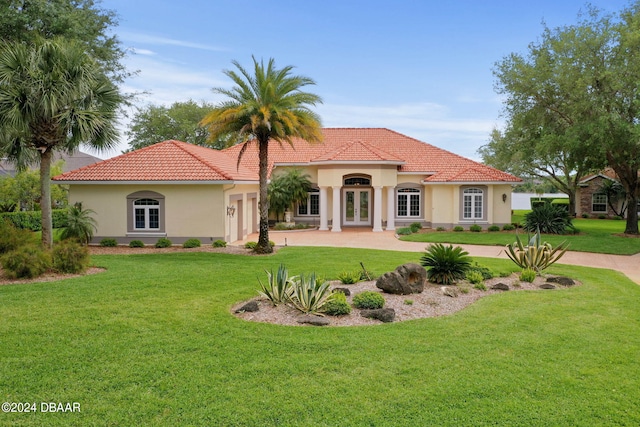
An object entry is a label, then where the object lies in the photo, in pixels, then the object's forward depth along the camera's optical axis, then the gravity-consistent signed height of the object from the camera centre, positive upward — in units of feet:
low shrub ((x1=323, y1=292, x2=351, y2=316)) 30.86 -5.90
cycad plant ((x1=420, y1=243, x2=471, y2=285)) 40.60 -4.14
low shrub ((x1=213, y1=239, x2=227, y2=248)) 68.08 -3.65
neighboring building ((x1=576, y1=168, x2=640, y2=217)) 141.79 +6.07
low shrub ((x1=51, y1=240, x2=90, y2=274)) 45.83 -3.78
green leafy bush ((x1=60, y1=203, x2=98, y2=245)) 64.64 -0.88
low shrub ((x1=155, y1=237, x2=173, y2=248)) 68.69 -3.50
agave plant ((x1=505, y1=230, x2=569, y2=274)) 45.16 -3.75
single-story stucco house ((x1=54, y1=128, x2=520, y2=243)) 70.28 +5.42
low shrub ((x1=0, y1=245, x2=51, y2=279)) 43.09 -4.04
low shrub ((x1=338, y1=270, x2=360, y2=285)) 40.98 -5.23
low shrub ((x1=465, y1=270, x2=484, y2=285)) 40.86 -5.21
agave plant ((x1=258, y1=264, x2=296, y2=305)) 32.91 -4.97
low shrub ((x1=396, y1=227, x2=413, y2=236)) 88.71 -2.48
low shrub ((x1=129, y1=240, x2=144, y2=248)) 69.26 -3.66
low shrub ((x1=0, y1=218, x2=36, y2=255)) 48.93 -1.93
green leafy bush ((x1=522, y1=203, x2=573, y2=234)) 85.56 -0.46
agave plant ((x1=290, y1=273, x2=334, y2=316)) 31.01 -5.24
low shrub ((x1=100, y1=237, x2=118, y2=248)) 69.26 -3.49
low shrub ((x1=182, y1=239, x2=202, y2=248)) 68.03 -3.56
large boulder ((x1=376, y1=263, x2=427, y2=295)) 36.27 -4.89
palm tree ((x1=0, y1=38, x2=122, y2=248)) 46.09 +12.20
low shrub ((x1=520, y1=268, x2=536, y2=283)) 42.24 -5.30
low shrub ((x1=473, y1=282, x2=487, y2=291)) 39.12 -5.80
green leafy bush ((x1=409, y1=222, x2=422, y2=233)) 92.58 -1.79
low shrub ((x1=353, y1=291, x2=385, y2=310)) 31.91 -5.70
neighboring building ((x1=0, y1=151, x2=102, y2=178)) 170.30 +21.57
